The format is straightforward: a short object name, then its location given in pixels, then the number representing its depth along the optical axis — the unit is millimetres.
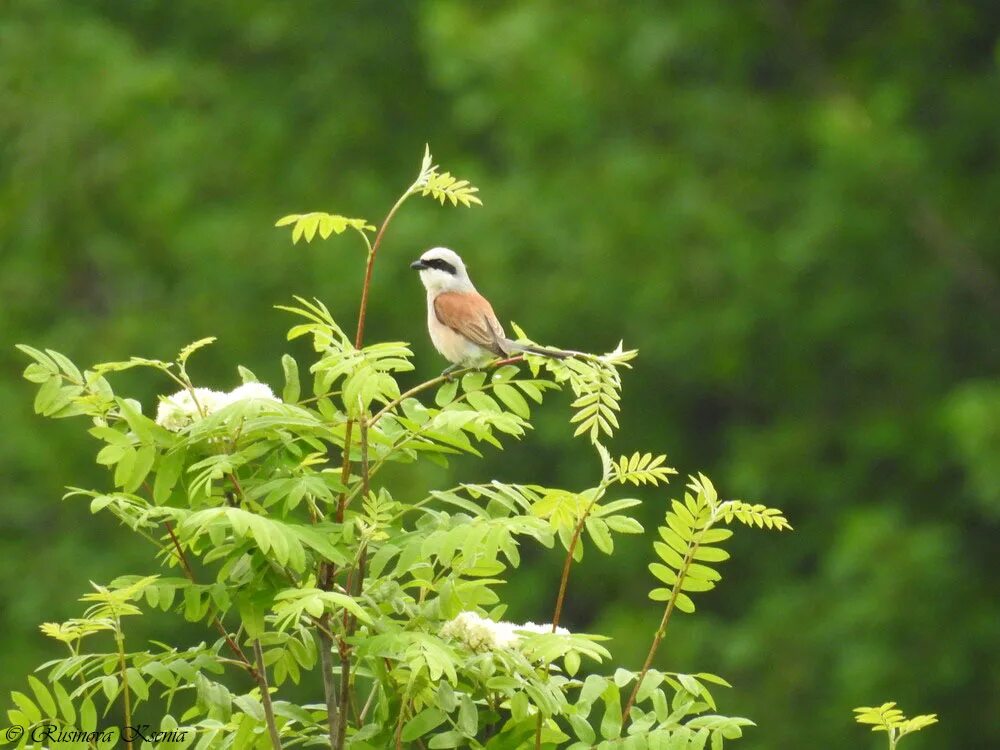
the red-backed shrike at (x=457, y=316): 9727
